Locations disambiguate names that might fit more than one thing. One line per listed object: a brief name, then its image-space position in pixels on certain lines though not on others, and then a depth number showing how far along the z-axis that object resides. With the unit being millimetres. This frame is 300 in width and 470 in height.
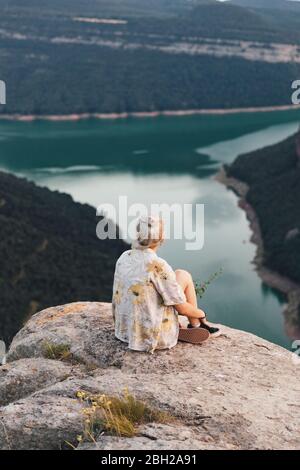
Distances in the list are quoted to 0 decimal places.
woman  8758
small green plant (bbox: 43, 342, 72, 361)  8953
